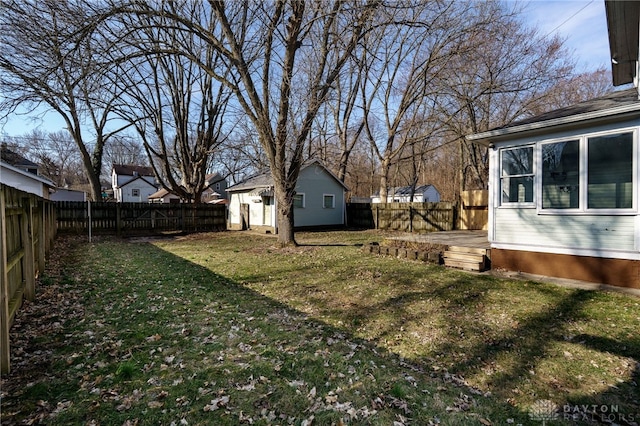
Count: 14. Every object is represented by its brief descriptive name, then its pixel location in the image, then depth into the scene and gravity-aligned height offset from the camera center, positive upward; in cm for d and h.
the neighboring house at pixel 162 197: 4369 +153
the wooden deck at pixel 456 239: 875 -113
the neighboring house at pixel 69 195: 2965 +135
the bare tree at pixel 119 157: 4625 +831
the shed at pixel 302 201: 1938 +31
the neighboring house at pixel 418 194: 4131 +145
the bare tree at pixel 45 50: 721 +410
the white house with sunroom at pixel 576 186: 577 +35
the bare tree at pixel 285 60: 973 +500
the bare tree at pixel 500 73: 1584 +732
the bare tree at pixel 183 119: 1842 +557
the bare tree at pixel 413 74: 1505 +781
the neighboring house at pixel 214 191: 4959 +279
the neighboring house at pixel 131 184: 4872 +382
